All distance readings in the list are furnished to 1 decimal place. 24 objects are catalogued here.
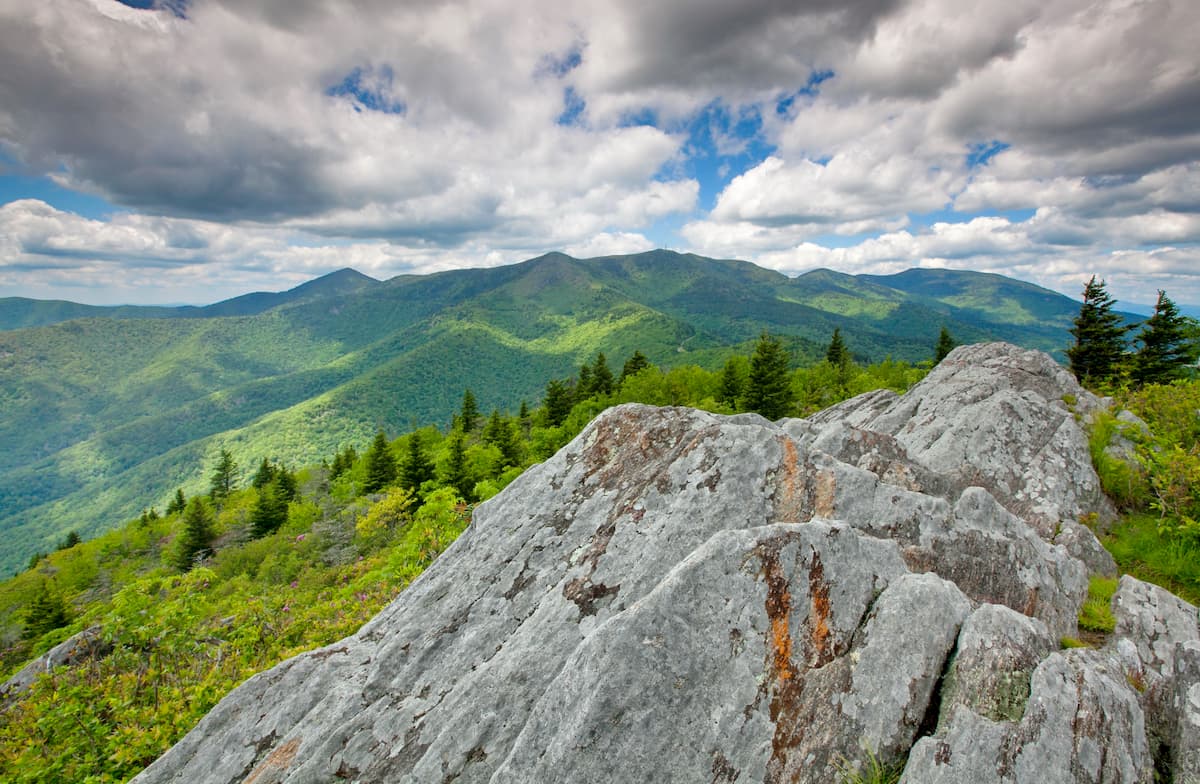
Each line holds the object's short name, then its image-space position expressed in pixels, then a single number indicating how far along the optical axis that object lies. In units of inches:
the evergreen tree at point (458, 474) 1962.4
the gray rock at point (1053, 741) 237.8
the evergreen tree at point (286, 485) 2563.5
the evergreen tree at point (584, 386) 2760.8
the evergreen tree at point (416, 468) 2016.5
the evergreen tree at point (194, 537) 2229.3
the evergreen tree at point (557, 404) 2736.2
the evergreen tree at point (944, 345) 2837.1
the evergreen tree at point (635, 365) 2909.9
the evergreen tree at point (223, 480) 3892.7
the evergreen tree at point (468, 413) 3310.5
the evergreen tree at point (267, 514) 2314.2
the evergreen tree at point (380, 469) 2265.0
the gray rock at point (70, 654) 686.5
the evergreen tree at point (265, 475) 3274.1
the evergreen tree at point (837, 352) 2933.6
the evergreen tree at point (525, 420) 3159.9
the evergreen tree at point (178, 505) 3761.3
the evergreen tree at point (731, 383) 2404.0
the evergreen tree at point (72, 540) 3853.3
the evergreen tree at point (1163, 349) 1589.6
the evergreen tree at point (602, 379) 2721.5
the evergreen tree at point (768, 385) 2133.4
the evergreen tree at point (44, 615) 1425.9
